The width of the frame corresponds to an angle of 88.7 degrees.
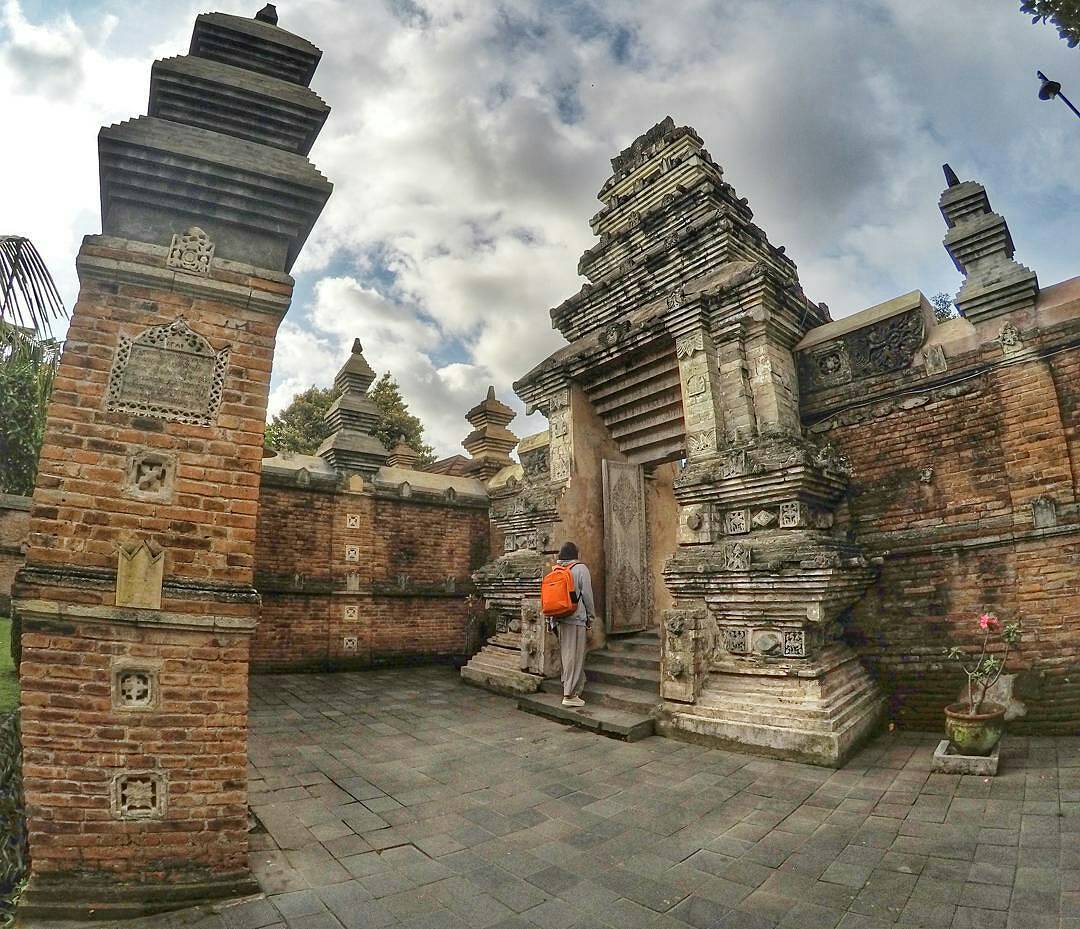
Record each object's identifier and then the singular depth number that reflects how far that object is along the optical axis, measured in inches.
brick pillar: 104.4
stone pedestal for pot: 156.8
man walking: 244.5
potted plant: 163.3
